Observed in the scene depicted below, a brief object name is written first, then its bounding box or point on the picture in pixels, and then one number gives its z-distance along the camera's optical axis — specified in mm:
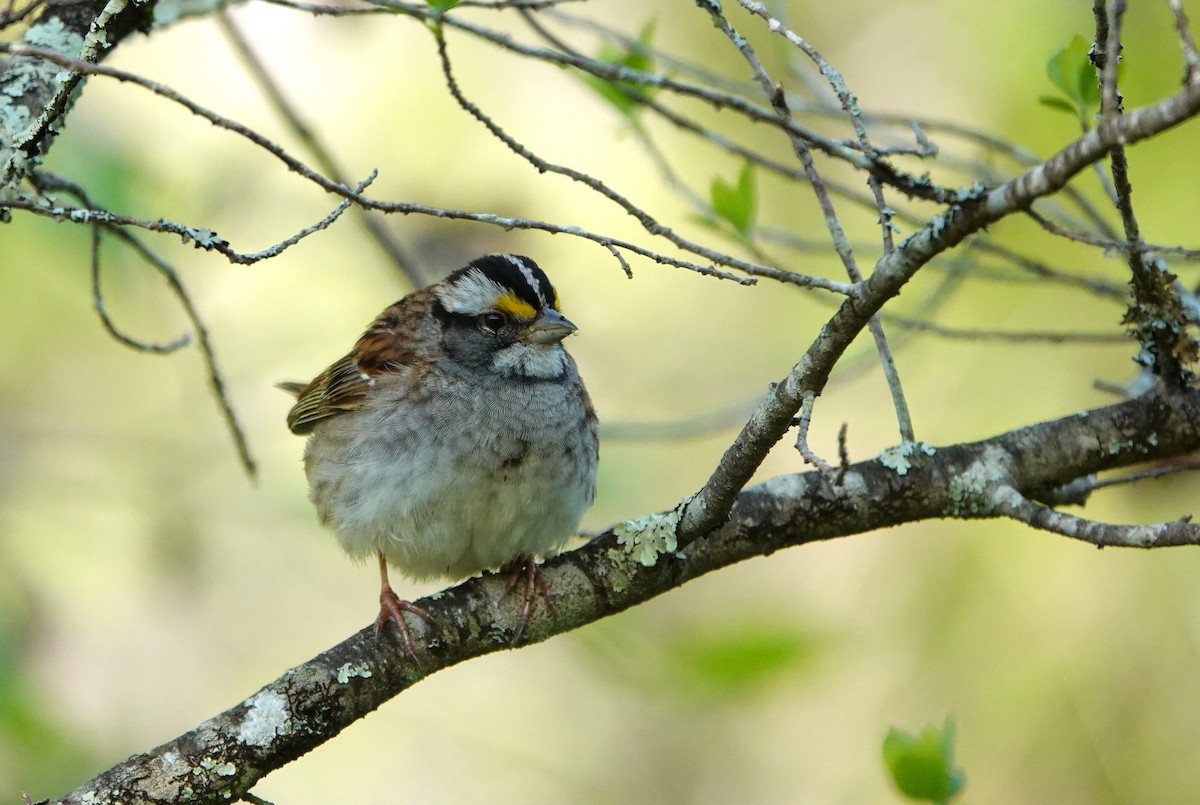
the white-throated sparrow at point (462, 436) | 7793
